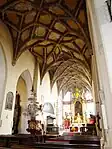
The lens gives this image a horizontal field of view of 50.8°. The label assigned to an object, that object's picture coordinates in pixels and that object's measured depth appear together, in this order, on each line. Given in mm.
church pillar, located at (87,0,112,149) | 1565
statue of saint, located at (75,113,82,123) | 13903
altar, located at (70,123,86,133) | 12903
